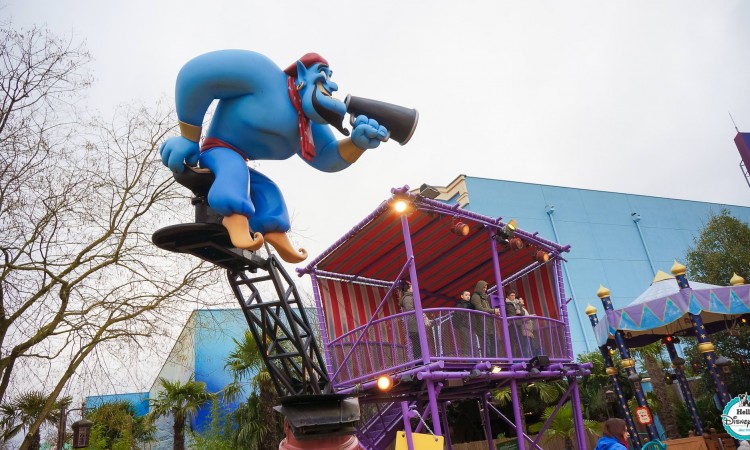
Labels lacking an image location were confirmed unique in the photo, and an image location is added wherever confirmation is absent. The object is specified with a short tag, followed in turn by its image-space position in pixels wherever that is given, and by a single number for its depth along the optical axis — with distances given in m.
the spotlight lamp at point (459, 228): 8.64
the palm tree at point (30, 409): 15.20
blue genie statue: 4.27
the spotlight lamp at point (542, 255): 10.00
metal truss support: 4.74
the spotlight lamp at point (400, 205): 7.91
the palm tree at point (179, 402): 17.78
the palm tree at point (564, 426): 15.02
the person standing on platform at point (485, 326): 8.18
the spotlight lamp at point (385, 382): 7.69
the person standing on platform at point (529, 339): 8.86
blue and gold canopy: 10.57
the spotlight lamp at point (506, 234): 9.02
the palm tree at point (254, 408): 15.43
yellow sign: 4.02
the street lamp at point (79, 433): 12.91
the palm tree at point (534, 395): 16.67
